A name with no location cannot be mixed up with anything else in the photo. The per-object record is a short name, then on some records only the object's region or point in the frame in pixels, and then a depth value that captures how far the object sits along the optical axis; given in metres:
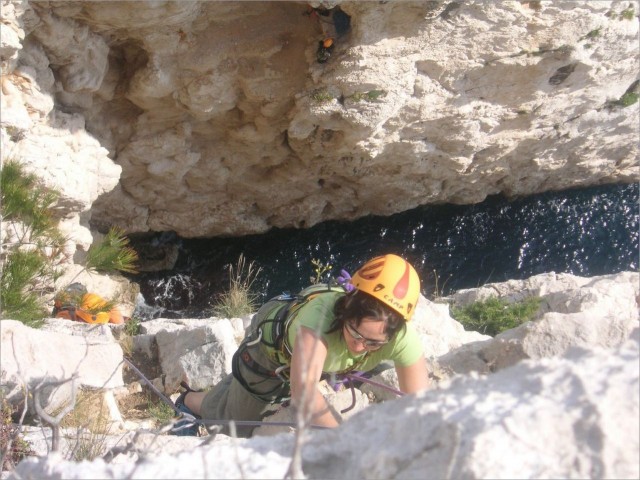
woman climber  3.44
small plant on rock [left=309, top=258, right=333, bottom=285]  12.36
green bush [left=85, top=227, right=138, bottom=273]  5.77
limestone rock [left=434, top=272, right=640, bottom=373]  4.27
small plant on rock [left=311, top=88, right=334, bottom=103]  9.02
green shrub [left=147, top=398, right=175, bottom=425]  5.66
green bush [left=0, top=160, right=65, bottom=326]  5.29
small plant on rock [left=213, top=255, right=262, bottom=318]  8.88
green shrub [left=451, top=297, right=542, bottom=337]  8.08
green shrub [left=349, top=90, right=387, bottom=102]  8.93
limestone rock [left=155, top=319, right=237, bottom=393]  6.62
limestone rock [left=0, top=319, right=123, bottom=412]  4.51
